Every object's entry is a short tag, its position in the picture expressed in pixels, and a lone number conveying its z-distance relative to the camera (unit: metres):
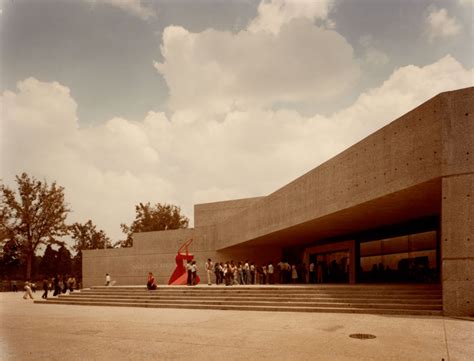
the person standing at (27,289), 28.06
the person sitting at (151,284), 21.47
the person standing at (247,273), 24.05
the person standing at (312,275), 26.46
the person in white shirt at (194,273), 22.97
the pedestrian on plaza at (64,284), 27.95
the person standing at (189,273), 22.98
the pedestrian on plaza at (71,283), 29.42
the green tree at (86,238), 67.00
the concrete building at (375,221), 11.98
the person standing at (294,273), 25.00
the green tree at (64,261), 66.75
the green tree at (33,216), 50.81
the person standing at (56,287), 26.45
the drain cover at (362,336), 9.23
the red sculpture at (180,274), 26.28
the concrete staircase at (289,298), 13.77
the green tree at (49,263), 66.56
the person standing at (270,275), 24.21
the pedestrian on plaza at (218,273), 23.62
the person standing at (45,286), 25.80
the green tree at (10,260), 58.22
